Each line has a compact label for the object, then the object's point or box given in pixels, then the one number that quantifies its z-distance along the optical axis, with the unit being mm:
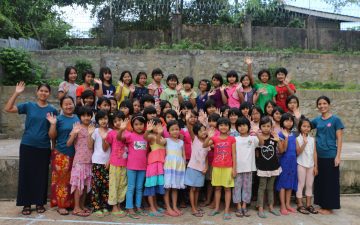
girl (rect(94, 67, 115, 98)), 5500
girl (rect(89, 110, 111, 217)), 4547
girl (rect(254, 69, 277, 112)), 5719
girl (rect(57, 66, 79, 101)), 5414
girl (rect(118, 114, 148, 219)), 4523
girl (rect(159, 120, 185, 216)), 4551
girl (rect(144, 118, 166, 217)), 4500
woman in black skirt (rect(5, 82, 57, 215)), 4469
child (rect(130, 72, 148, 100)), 5730
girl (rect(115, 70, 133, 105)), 5629
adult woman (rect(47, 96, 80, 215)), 4551
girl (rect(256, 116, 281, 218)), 4648
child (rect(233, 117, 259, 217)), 4594
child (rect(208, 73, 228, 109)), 5668
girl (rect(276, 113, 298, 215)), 4746
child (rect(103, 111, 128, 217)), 4496
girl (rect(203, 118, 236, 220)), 4547
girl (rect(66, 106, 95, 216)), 4469
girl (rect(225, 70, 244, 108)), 5633
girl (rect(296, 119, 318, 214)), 4805
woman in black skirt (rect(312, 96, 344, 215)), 4785
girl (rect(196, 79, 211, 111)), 5719
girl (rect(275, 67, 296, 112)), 5766
